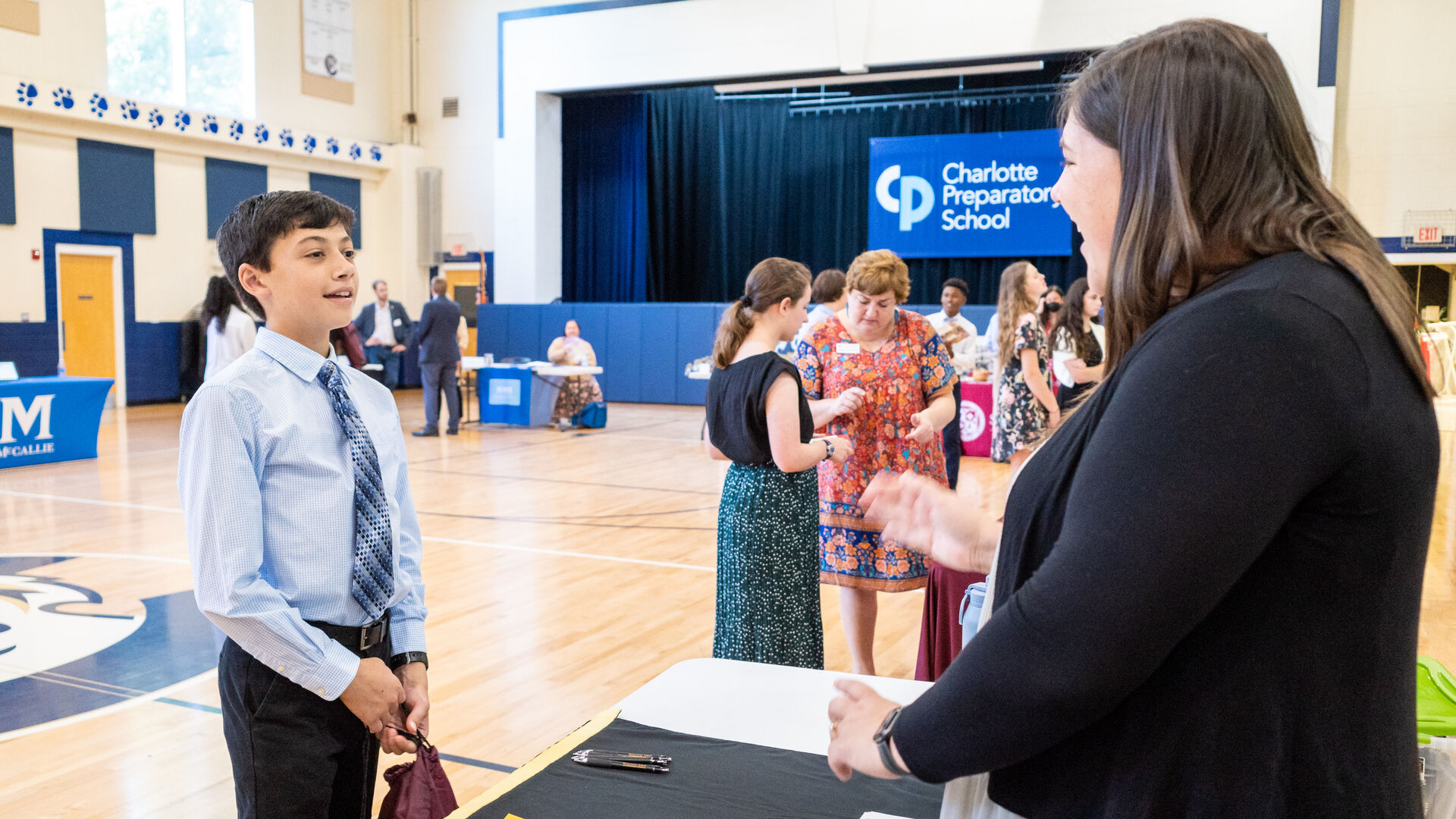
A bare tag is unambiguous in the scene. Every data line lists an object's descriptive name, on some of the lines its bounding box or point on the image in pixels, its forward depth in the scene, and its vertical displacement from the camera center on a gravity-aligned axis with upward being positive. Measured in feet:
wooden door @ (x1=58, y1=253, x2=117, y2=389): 43.65 -0.63
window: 44.78 +11.18
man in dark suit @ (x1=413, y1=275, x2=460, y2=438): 35.96 -1.43
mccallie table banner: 28.02 -3.22
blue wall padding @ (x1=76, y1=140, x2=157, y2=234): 43.65 +4.92
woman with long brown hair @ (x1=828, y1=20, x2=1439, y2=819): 2.51 -0.50
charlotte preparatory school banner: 48.78 +5.64
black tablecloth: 4.90 -2.35
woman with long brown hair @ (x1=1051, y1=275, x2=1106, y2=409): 18.90 -0.58
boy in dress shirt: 5.23 -1.23
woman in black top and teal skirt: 10.46 -1.84
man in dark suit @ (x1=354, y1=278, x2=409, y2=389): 46.11 -0.93
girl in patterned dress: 19.11 -1.08
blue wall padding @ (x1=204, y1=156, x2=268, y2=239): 48.39 +5.66
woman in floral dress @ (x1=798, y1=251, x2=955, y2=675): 11.71 -1.15
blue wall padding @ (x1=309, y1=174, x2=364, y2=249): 52.90 +6.02
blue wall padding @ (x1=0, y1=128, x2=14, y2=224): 40.22 +4.85
